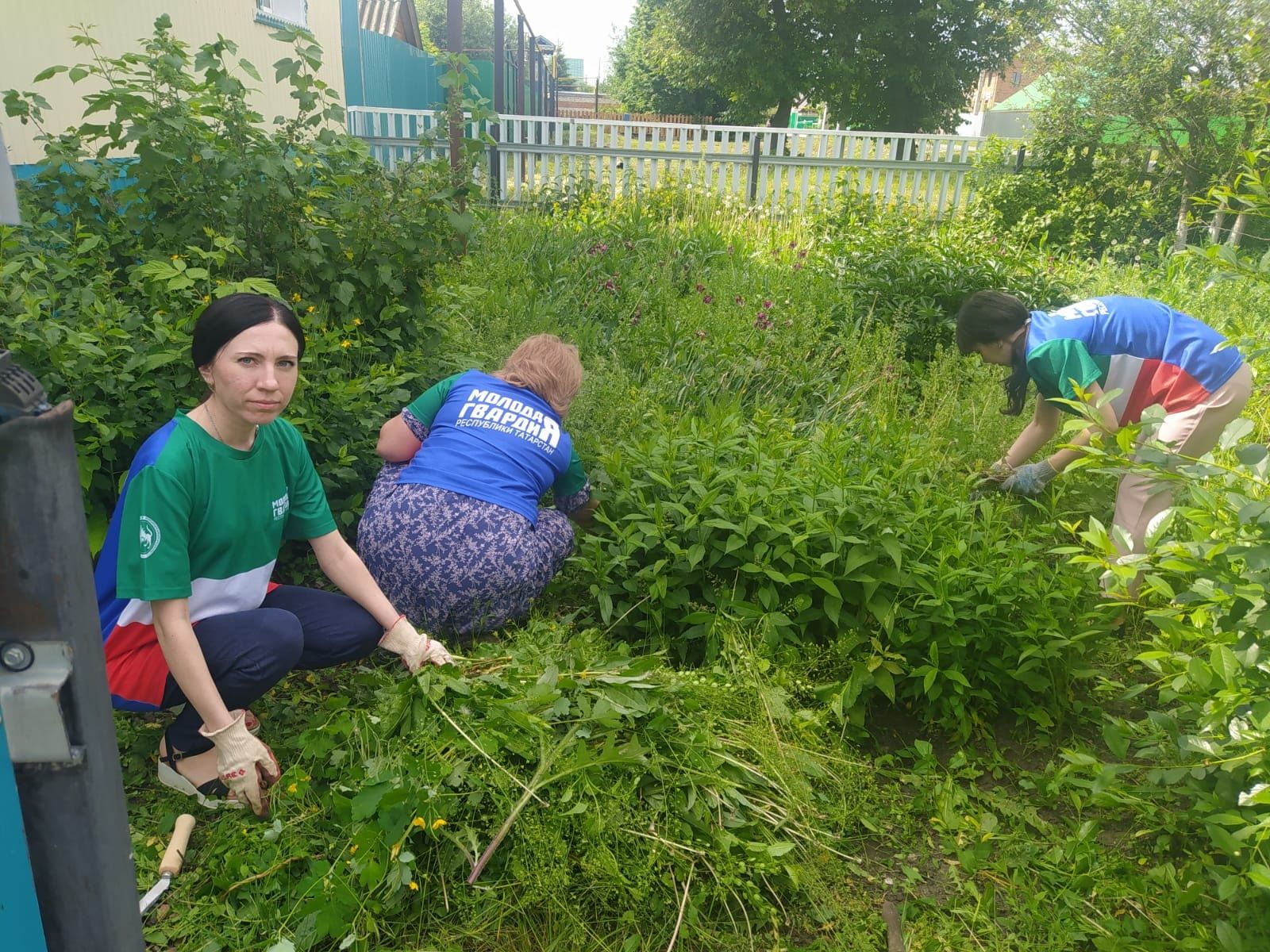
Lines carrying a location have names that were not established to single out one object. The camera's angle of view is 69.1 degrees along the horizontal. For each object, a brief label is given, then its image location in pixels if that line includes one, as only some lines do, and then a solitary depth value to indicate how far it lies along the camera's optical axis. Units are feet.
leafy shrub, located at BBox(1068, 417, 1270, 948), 5.51
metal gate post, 3.05
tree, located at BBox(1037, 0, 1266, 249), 33.78
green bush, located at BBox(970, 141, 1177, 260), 36.52
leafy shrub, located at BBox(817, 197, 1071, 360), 19.24
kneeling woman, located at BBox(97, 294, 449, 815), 6.86
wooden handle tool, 6.58
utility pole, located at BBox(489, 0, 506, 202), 39.52
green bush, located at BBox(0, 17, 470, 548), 9.43
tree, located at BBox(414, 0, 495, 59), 203.31
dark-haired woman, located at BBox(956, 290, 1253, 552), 11.79
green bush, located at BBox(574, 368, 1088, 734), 9.16
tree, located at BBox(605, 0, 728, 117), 96.22
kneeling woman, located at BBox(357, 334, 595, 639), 9.53
